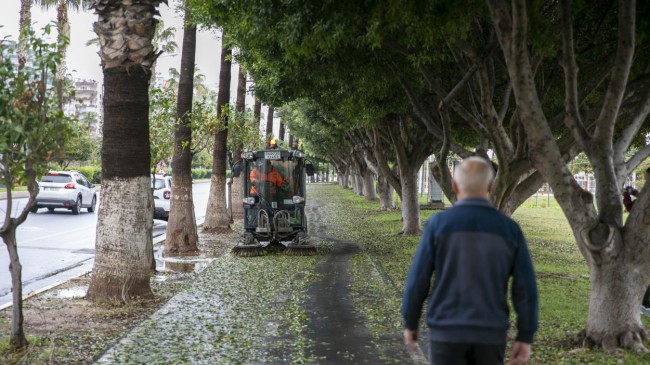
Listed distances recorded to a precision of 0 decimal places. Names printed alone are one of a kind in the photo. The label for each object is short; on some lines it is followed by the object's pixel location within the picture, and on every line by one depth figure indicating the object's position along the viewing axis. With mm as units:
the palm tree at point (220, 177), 23703
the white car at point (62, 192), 29312
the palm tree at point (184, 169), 18547
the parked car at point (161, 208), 26641
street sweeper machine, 19312
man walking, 4137
